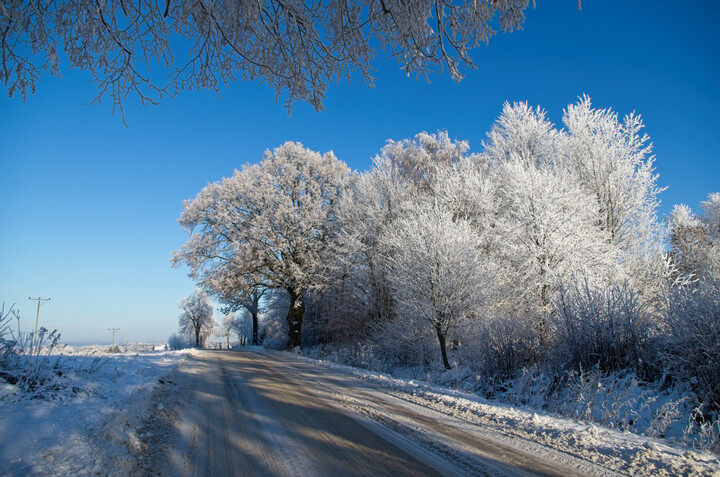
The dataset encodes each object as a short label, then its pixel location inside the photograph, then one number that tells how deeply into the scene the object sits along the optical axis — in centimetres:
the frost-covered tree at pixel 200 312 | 5894
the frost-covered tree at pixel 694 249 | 1730
